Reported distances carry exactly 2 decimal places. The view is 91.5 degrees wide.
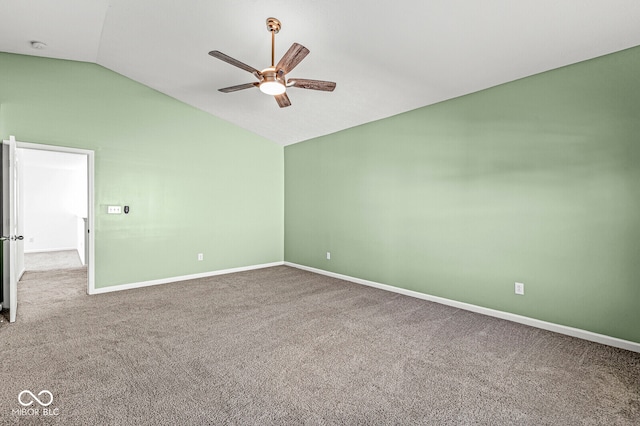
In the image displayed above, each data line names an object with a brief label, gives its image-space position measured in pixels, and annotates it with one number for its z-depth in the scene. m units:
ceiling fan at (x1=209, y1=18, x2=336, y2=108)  2.47
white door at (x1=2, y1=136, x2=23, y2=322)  3.25
